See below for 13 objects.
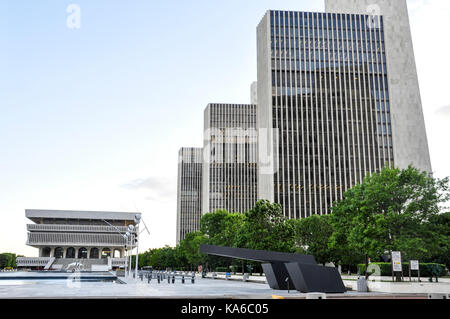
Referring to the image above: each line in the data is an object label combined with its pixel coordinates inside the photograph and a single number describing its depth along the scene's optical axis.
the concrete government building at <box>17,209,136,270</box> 174.38
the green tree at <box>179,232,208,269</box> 94.06
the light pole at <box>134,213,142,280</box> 50.31
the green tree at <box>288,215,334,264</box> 67.25
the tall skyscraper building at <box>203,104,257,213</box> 156.38
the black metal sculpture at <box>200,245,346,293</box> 25.33
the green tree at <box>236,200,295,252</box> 59.56
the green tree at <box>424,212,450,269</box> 36.22
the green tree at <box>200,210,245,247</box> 79.38
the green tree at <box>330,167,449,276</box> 36.41
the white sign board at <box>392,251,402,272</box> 30.76
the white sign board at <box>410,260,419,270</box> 31.52
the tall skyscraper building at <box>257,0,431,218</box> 111.88
